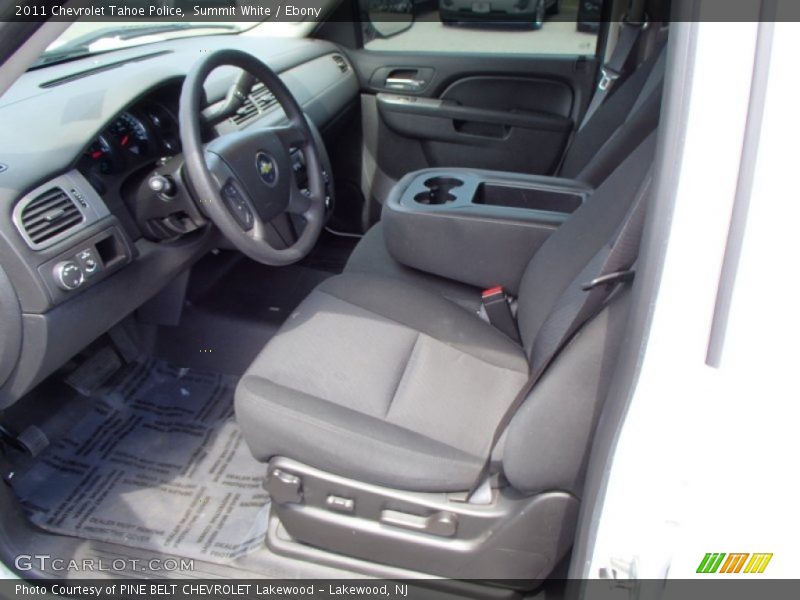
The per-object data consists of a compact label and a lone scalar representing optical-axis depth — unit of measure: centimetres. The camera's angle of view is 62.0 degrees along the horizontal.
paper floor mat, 142
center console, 150
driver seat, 91
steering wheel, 121
